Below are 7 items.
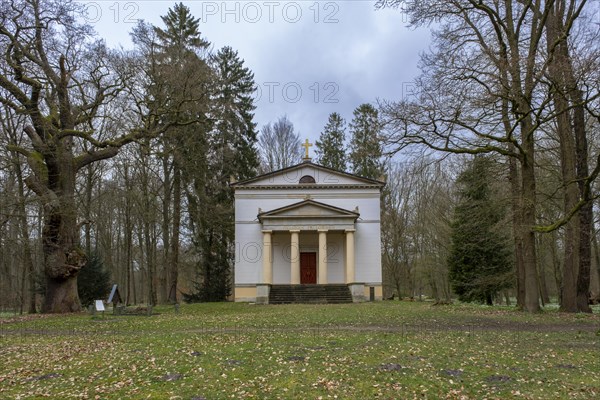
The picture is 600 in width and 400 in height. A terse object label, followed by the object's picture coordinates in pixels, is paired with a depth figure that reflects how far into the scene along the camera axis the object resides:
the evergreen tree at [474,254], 29.00
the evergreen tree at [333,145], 54.09
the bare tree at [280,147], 54.16
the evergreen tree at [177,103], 23.52
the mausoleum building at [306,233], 36.06
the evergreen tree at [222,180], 37.78
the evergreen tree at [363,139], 46.88
